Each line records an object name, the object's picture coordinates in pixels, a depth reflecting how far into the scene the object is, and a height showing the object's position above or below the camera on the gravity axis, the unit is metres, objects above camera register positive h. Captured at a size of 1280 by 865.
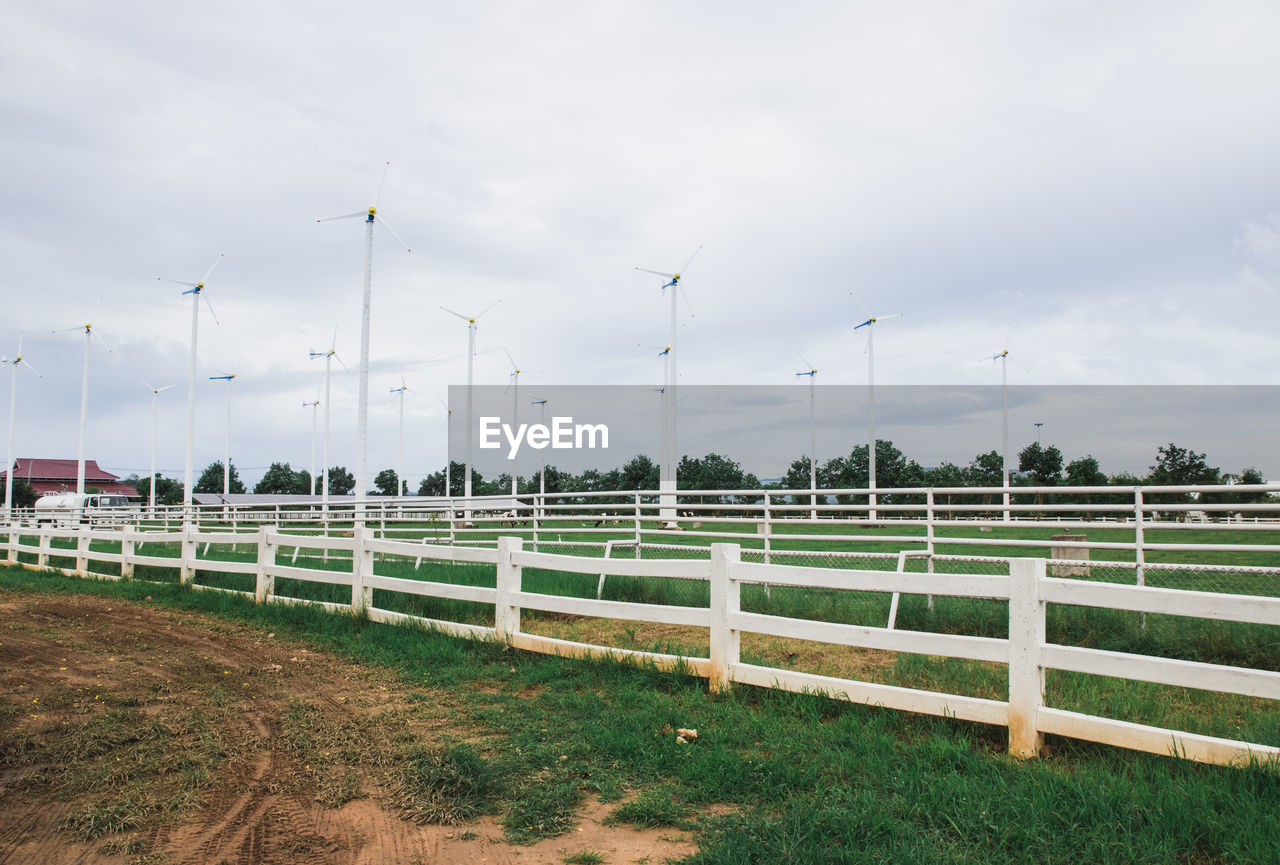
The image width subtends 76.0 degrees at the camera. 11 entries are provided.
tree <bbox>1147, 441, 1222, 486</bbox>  71.44 +0.50
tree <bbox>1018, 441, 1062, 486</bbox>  94.24 +1.41
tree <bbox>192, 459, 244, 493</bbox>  119.44 -1.11
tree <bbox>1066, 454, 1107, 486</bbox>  77.00 +0.20
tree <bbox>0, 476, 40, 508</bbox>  92.00 -2.56
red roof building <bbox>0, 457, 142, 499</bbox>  109.94 -0.51
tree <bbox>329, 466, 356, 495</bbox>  130.62 -1.44
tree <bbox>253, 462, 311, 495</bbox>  118.51 -1.38
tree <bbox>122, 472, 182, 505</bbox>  117.81 -2.28
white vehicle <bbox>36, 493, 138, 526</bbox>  52.09 -2.09
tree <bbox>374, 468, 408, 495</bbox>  115.88 -1.34
